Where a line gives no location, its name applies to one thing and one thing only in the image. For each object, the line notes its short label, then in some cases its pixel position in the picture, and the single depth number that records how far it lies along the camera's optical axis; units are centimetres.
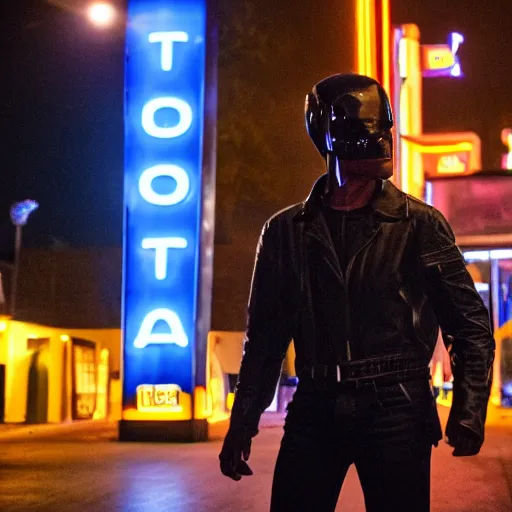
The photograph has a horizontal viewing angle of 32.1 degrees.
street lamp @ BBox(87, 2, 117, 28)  1404
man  235
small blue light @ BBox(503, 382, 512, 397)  1673
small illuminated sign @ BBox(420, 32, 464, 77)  1916
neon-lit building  1623
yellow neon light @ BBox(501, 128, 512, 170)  1858
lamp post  2252
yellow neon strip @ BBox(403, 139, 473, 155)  1800
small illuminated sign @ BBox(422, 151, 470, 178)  1762
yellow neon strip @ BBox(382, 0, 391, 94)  1756
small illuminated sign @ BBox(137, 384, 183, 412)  1259
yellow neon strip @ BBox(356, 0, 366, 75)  1720
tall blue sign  1268
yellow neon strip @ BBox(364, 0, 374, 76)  1730
